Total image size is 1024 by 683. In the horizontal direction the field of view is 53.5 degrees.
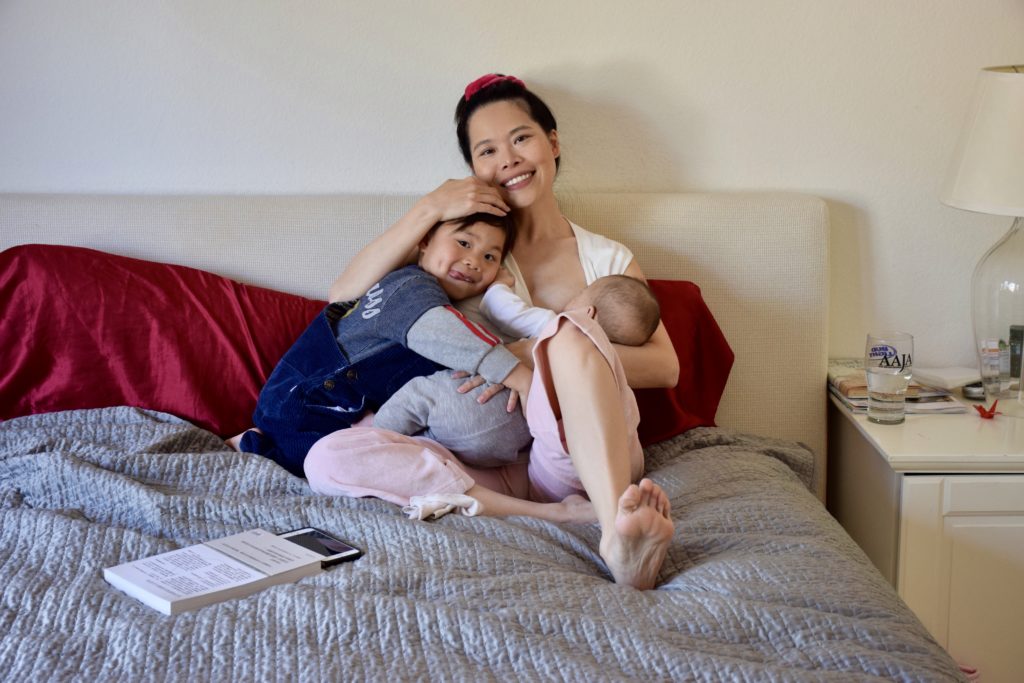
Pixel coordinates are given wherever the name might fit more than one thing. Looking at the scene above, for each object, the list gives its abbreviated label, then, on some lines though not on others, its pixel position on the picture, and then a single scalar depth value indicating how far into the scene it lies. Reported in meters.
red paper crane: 2.13
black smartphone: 1.47
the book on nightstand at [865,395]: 2.17
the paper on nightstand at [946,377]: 2.28
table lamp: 1.97
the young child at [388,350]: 1.83
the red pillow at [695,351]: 2.18
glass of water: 2.06
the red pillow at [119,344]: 2.09
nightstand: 1.92
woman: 1.60
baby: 1.83
